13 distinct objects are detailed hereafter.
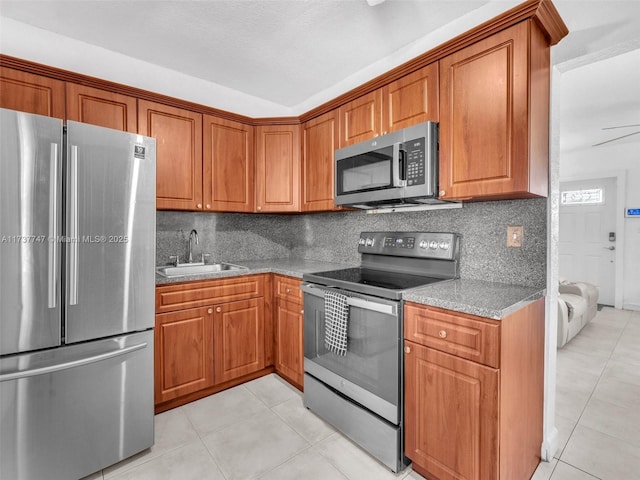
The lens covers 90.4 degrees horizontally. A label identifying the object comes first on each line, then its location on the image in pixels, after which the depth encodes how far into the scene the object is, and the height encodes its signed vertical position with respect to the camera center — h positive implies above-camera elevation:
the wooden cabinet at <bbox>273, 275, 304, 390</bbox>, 2.33 -0.70
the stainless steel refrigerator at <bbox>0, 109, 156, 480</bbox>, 1.36 -0.28
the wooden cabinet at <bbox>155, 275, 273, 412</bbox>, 2.11 -0.72
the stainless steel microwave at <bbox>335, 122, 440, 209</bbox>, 1.78 +0.43
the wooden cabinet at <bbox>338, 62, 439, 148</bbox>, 1.82 +0.84
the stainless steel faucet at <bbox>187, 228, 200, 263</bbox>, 2.72 +0.00
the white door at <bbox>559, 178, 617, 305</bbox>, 4.91 +0.10
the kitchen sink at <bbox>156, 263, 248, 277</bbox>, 2.56 -0.26
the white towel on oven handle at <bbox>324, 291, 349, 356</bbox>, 1.80 -0.48
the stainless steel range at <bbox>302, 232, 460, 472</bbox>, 1.59 -0.56
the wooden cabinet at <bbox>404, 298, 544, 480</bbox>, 1.29 -0.68
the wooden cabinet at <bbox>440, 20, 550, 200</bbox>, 1.45 +0.60
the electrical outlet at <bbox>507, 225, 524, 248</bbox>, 1.74 +0.02
